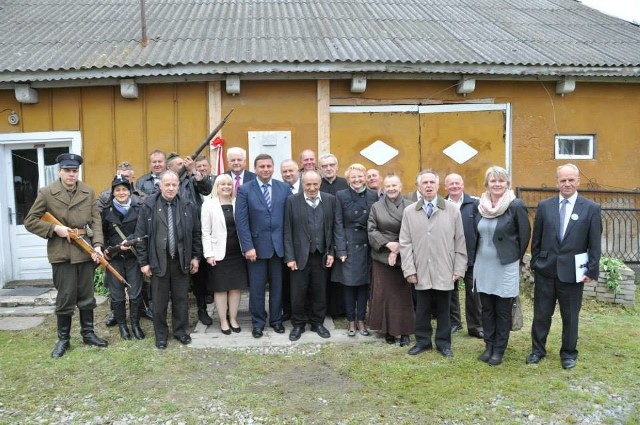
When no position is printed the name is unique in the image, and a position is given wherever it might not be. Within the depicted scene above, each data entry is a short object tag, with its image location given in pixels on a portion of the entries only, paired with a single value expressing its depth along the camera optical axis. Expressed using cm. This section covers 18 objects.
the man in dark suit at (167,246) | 496
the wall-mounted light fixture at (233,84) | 695
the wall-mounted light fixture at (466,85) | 730
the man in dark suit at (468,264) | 495
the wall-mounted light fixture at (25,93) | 698
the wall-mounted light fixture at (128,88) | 698
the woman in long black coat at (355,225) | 516
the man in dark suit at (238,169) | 556
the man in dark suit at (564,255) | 430
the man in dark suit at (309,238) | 513
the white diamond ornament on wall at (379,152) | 750
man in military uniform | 479
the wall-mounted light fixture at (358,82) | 709
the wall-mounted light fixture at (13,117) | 730
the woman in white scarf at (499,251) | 439
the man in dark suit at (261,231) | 514
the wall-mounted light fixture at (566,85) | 753
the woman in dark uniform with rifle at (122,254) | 528
